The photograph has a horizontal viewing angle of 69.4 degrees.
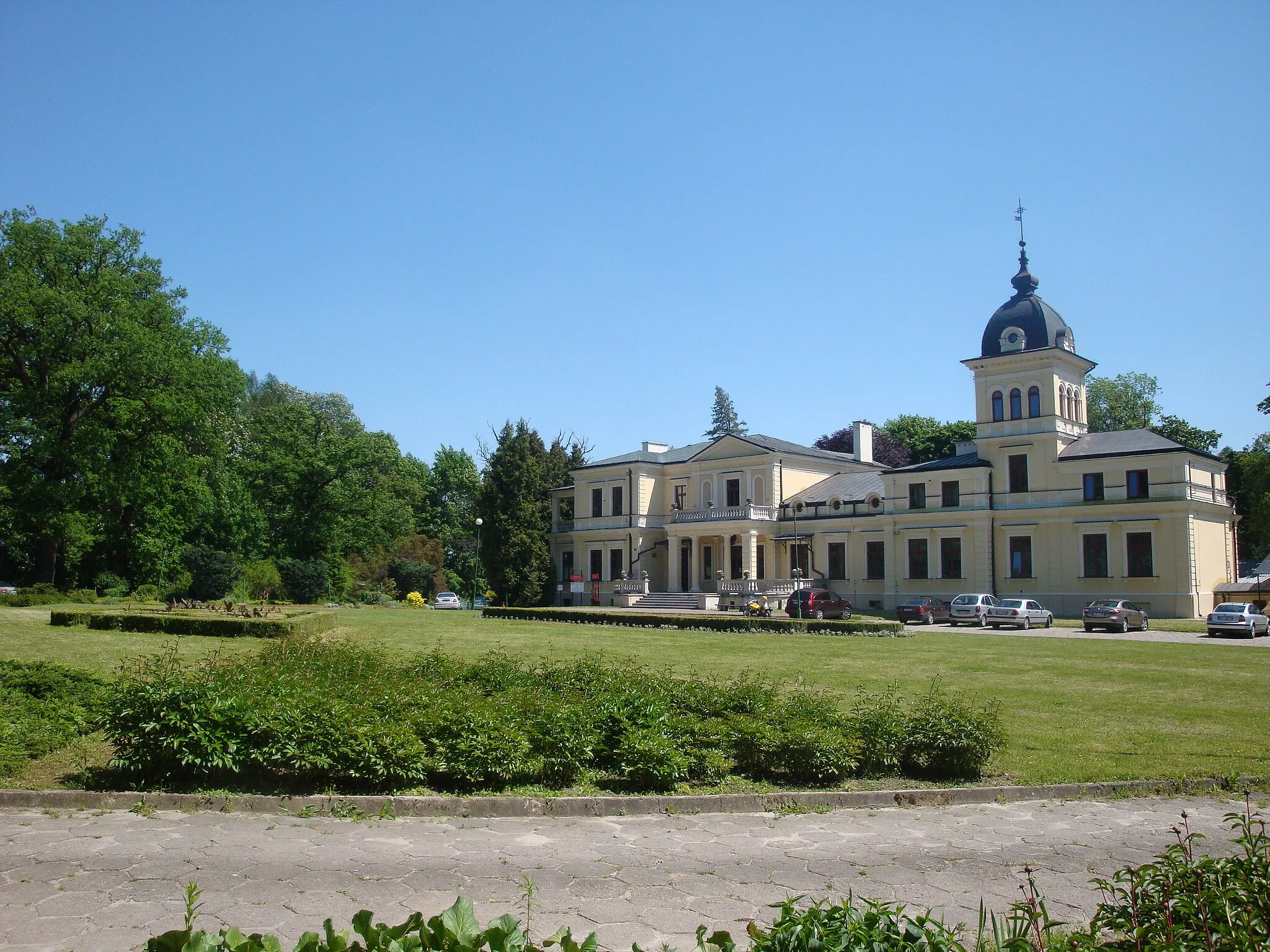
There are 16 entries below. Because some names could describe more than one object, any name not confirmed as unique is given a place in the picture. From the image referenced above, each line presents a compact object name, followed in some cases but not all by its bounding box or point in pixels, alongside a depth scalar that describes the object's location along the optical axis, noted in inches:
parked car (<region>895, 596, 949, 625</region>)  1649.9
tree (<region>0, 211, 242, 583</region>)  1598.2
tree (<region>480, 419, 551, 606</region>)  2336.4
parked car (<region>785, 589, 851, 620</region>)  1659.7
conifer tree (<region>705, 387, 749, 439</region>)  3887.8
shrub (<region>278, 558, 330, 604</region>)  2135.8
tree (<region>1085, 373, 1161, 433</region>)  3016.7
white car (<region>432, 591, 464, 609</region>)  2459.4
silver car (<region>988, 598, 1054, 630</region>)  1503.4
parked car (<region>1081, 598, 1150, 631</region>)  1405.0
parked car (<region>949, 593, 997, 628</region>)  1592.0
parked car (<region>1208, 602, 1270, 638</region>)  1336.1
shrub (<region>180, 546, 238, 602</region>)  1920.5
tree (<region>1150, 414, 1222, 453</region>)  2859.3
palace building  1701.5
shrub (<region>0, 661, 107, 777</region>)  364.8
